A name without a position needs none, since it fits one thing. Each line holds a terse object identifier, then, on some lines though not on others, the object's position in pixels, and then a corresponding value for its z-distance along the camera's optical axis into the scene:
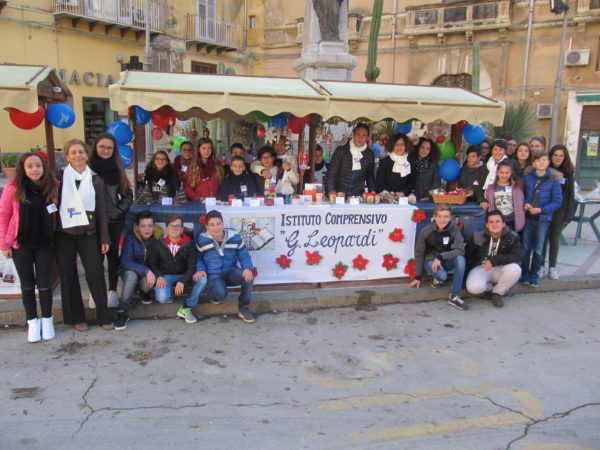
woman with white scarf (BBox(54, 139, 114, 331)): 4.38
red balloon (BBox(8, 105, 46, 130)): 5.30
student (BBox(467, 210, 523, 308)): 5.50
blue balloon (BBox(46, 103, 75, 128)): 5.24
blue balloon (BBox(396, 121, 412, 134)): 7.35
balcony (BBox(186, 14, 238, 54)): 23.22
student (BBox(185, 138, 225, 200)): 6.21
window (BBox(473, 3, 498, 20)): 19.69
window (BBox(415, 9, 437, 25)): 21.28
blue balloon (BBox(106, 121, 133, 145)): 5.95
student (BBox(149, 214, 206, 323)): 4.89
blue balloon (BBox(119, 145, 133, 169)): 6.04
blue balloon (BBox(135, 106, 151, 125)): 6.16
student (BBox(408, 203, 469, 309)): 5.54
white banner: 5.57
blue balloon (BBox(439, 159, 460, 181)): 6.56
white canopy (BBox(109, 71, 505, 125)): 5.19
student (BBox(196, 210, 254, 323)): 4.94
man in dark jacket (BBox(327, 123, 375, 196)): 6.38
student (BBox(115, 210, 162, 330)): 4.73
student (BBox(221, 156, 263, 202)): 6.16
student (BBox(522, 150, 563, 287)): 5.79
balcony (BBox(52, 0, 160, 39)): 18.23
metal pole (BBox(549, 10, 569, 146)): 15.87
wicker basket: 6.17
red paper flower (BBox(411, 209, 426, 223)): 5.95
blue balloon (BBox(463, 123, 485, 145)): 6.57
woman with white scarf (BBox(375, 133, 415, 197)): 6.53
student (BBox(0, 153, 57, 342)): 4.14
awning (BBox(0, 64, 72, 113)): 4.58
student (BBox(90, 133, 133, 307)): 4.80
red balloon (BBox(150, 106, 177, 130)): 6.47
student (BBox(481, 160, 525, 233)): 5.85
